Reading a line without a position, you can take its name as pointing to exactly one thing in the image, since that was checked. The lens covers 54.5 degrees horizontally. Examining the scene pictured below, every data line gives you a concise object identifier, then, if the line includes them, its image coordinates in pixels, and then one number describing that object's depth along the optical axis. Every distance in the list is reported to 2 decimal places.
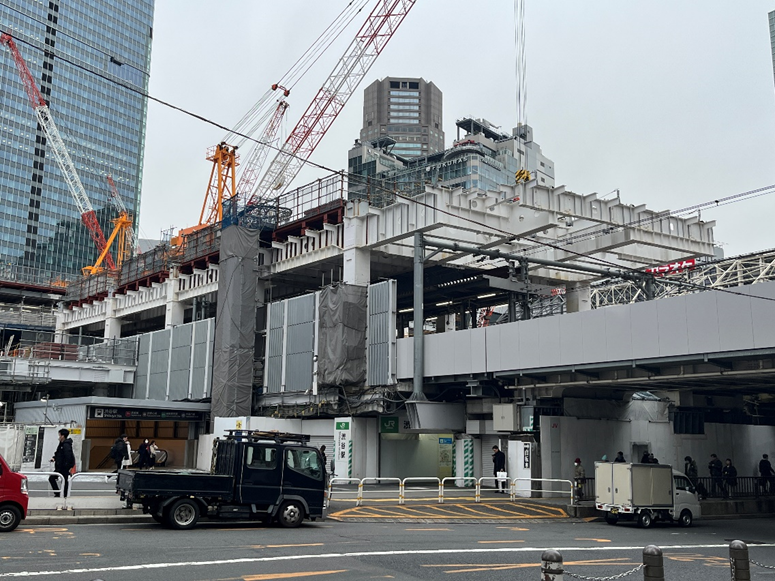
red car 16.41
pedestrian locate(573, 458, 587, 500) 27.00
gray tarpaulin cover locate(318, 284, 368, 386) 36.97
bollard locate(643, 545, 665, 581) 10.09
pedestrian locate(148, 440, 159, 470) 30.60
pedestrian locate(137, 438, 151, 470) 29.19
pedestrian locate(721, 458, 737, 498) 31.64
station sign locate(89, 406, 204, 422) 43.09
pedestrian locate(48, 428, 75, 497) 21.86
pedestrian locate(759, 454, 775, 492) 32.78
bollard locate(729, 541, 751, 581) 10.42
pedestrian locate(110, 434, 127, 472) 28.44
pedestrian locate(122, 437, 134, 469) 29.66
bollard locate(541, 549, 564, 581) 9.30
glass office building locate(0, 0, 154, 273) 169.12
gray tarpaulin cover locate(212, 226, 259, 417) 43.34
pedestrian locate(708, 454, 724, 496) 31.79
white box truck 24.22
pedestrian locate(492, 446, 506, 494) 31.61
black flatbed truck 17.95
